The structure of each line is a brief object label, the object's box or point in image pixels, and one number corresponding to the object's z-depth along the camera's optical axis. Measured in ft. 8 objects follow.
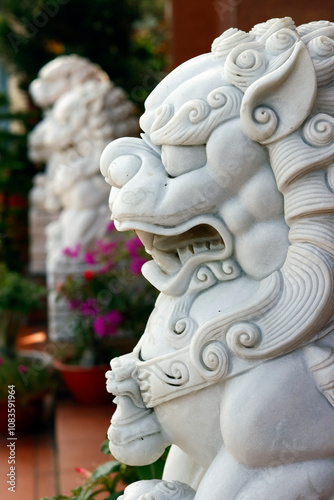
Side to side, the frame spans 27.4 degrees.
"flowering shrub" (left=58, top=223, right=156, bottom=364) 12.75
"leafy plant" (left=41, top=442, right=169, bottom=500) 6.34
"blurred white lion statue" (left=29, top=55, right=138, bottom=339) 14.01
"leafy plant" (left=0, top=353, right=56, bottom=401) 12.25
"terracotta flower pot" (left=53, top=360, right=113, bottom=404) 12.92
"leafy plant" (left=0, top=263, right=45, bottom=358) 12.76
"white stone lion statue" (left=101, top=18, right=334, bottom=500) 3.89
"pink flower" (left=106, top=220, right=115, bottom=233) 13.46
